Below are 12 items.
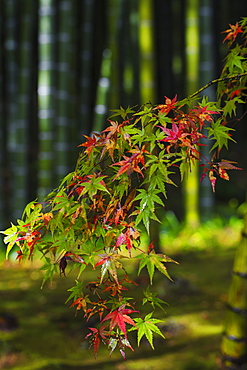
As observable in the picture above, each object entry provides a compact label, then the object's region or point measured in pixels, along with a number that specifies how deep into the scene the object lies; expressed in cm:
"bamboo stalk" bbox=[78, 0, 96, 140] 1299
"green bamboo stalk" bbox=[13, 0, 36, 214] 1211
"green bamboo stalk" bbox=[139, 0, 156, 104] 859
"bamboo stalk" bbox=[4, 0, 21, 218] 1288
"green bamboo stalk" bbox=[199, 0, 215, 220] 1158
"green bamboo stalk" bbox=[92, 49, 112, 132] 1152
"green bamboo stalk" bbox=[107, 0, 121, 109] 1111
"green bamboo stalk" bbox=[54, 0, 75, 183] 1096
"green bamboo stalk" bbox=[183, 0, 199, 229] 1139
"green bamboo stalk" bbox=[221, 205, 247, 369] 493
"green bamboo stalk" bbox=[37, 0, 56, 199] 1016
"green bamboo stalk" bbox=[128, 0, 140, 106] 1210
